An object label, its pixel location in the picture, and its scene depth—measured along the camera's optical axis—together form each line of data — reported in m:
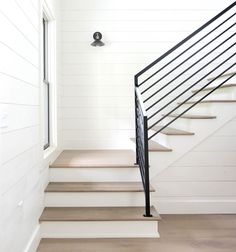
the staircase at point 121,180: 2.75
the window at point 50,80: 3.63
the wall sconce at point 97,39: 4.30
